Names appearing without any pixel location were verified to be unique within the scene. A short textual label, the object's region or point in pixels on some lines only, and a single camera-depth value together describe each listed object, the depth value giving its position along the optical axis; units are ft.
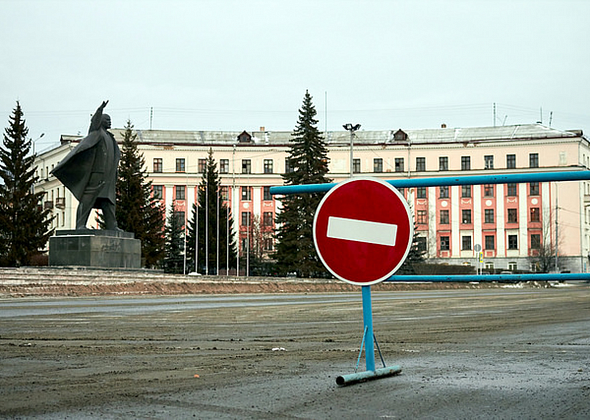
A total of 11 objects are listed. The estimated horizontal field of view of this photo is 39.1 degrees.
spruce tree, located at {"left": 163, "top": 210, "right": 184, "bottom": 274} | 276.00
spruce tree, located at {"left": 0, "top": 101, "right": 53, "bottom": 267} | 226.17
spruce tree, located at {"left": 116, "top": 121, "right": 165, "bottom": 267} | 250.37
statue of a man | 123.54
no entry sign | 19.02
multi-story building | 326.44
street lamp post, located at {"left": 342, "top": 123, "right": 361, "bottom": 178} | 222.60
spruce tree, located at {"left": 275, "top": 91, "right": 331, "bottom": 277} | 219.82
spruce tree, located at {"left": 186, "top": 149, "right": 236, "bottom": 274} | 268.41
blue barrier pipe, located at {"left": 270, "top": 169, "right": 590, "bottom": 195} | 21.54
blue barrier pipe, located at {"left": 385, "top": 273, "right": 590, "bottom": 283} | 21.89
